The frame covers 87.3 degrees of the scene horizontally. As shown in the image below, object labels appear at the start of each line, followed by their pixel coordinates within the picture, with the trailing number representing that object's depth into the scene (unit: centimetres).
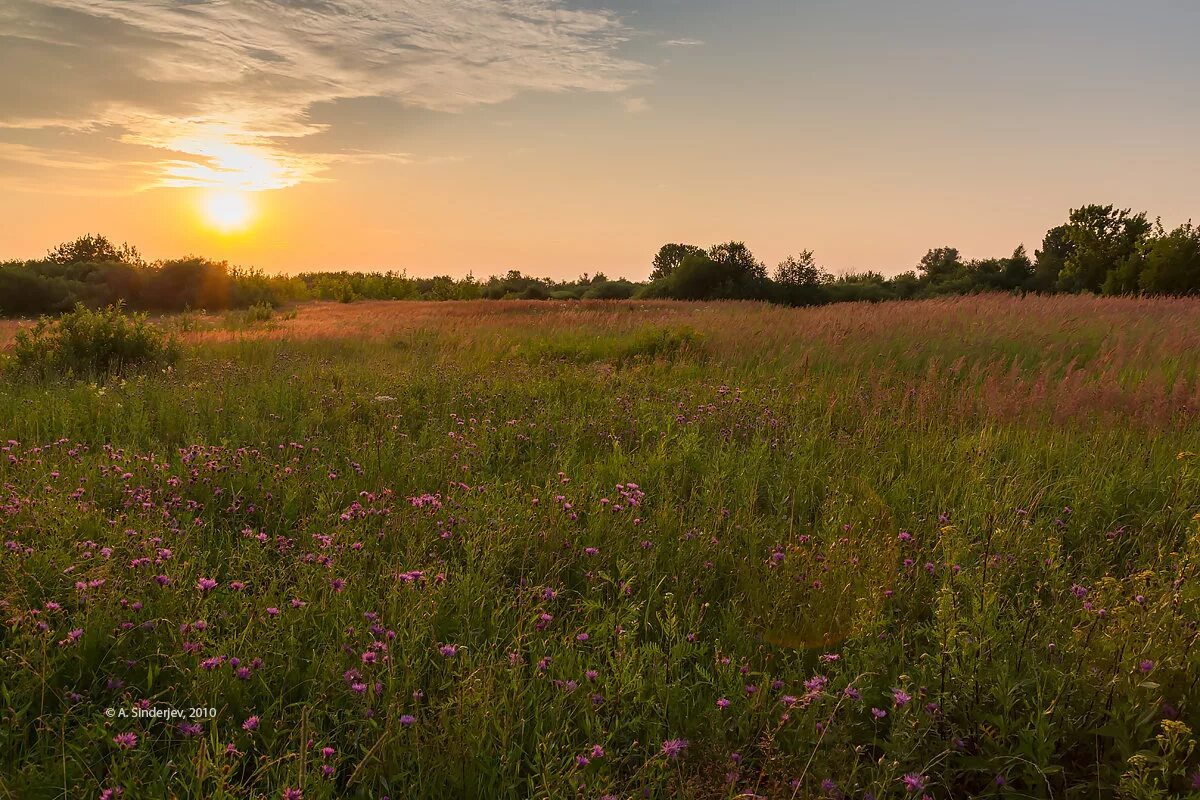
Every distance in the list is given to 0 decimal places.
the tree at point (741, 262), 3762
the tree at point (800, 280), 3741
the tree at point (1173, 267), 3234
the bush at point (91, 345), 848
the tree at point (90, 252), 4112
